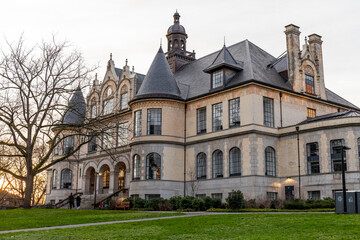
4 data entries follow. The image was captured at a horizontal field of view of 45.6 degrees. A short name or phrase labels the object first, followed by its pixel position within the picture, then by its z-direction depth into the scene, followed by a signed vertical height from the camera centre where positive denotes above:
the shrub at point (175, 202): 34.56 -1.10
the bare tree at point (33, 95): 30.08 +6.60
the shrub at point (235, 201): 29.69 -0.83
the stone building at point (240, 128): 35.69 +5.43
